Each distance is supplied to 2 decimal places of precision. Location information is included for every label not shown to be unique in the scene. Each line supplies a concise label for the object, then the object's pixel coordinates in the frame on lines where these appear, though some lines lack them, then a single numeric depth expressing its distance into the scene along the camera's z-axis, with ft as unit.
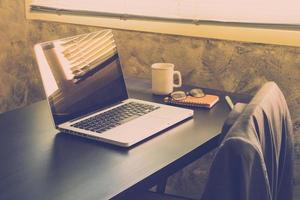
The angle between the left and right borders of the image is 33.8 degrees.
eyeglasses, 5.57
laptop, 4.62
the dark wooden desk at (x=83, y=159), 3.59
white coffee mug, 5.85
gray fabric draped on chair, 2.98
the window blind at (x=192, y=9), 5.91
